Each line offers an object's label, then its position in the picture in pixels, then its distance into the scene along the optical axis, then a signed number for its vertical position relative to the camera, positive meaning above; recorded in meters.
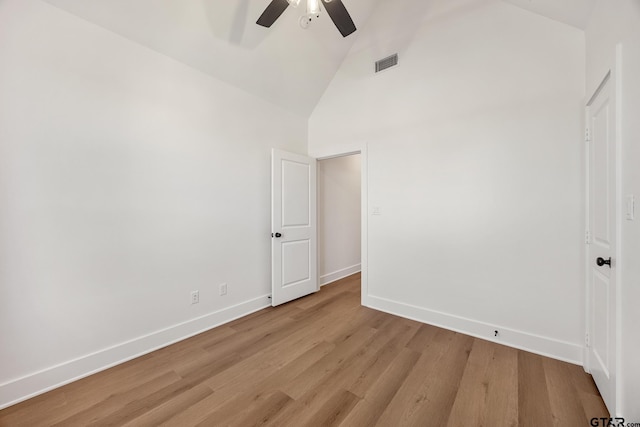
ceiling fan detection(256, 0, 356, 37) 1.75 +1.48
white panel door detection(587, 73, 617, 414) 1.46 -0.20
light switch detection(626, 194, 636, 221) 1.22 +0.02
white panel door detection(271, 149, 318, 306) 3.24 -0.20
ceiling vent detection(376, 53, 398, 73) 3.04 +1.88
